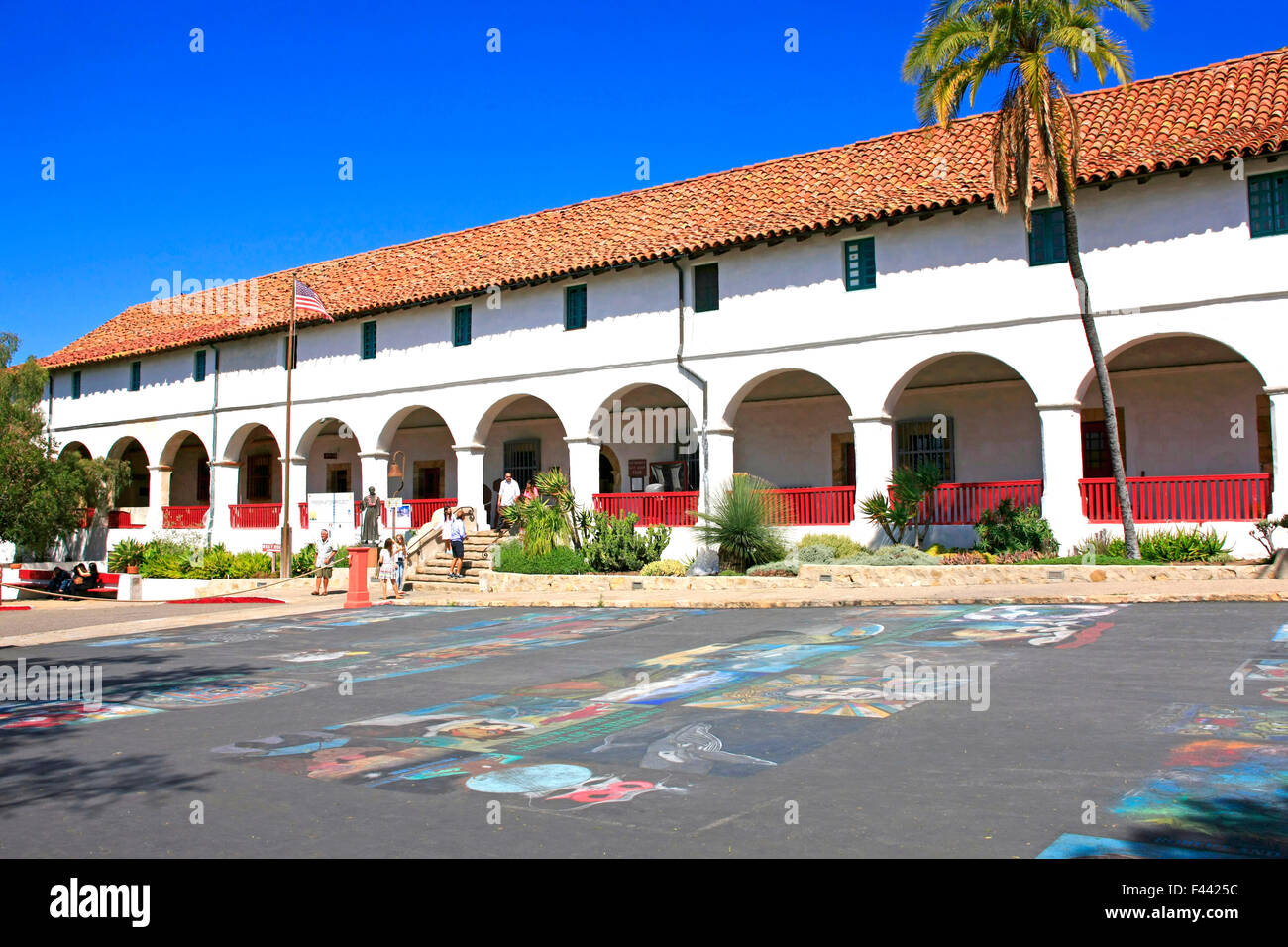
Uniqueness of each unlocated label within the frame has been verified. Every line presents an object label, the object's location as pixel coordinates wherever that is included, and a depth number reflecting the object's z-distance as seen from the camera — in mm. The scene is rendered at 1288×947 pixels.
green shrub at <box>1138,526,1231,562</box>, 16281
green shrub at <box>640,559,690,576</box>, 20875
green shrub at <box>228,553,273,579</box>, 26562
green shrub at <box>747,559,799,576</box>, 18844
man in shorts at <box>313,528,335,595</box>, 22891
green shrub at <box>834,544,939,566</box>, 17734
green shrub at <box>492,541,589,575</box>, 21500
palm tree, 15688
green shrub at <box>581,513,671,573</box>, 21281
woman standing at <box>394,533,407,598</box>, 21623
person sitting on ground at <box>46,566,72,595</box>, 26848
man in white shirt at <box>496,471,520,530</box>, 24656
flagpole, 24828
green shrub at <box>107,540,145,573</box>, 31047
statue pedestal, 19656
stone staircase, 22516
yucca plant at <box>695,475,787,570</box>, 19875
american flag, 24366
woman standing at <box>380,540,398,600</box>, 23531
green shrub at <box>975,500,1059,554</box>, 17750
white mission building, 17219
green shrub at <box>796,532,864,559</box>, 19500
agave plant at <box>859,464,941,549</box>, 19047
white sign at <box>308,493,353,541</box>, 26797
